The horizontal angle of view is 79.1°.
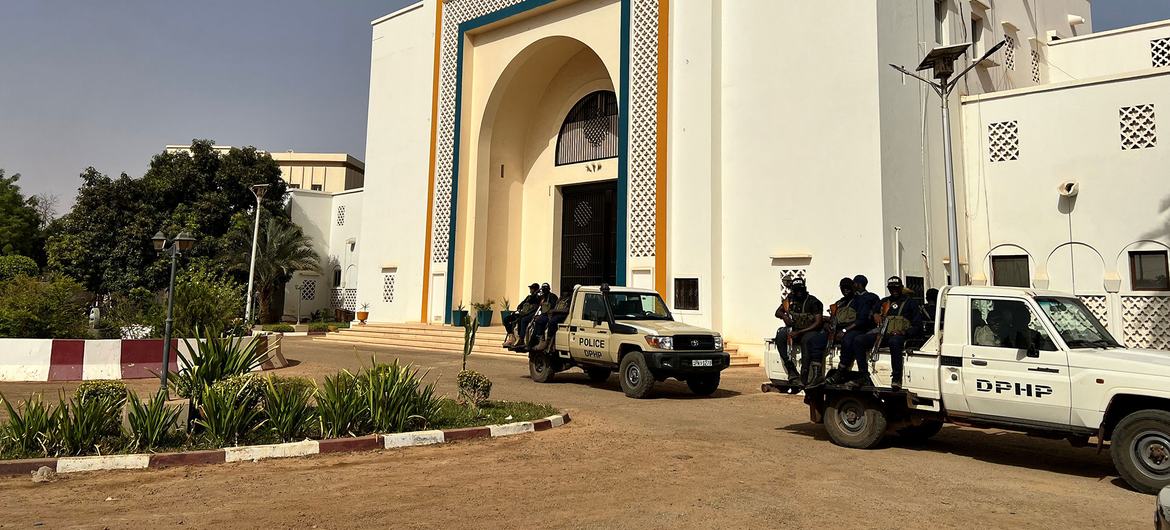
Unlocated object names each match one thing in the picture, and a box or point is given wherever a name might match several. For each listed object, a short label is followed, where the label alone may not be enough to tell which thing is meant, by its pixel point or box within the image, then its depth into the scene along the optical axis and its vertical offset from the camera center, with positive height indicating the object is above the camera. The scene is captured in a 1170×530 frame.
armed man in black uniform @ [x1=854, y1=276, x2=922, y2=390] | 7.05 -0.02
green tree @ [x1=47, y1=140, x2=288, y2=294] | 32.12 +4.50
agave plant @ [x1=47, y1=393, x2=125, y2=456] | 6.22 -1.01
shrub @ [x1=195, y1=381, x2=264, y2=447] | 6.67 -0.96
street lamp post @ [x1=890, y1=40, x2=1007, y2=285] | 11.57 +3.99
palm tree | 32.34 +2.77
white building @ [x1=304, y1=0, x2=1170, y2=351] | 16.58 +4.92
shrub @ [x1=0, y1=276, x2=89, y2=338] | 12.48 +0.07
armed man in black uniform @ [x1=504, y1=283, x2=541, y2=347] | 13.55 +0.06
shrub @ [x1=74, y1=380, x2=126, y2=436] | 6.61 -0.76
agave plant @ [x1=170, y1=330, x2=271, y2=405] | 7.46 -0.55
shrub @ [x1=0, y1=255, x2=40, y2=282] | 29.20 +2.07
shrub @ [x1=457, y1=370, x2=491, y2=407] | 8.84 -0.83
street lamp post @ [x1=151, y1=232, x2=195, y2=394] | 9.85 +1.07
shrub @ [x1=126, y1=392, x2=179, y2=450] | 6.48 -1.00
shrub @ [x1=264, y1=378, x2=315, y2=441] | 6.93 -0.95
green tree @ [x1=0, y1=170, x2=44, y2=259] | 41.31 +5.29
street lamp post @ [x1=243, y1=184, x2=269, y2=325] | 26.21 +4.55
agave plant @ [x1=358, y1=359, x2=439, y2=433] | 7.40 -0.87
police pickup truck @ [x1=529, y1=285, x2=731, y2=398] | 10.92 -0.38
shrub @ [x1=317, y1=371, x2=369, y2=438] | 7.12 -0.94
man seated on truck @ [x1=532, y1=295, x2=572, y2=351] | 12.92 -0.08
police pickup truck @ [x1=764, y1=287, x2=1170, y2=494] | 5.72 -0.49
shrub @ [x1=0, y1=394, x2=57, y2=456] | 6.14 -1.04
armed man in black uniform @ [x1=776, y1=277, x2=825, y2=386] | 7.79 -0.09
